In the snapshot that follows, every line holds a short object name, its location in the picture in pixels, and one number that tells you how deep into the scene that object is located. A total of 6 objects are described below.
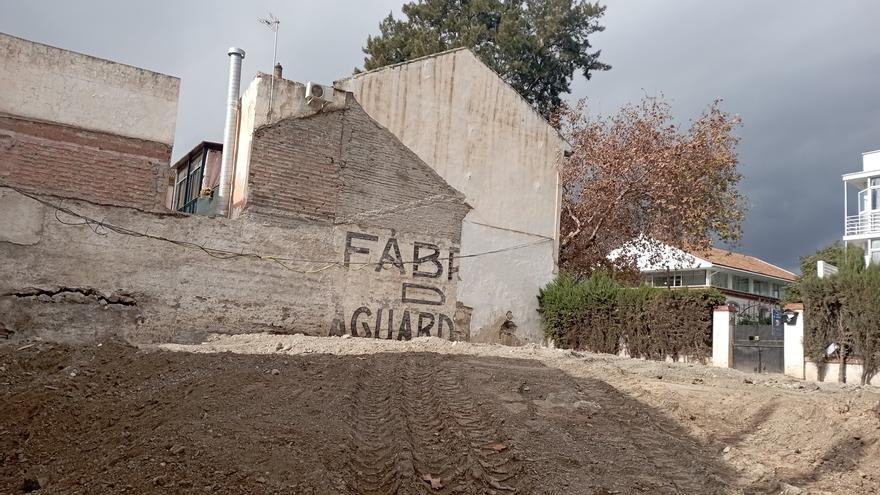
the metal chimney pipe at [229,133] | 13.16
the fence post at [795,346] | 13.87
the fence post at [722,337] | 14.23
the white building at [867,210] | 29.62
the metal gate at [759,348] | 14.29
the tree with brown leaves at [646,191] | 19.48
